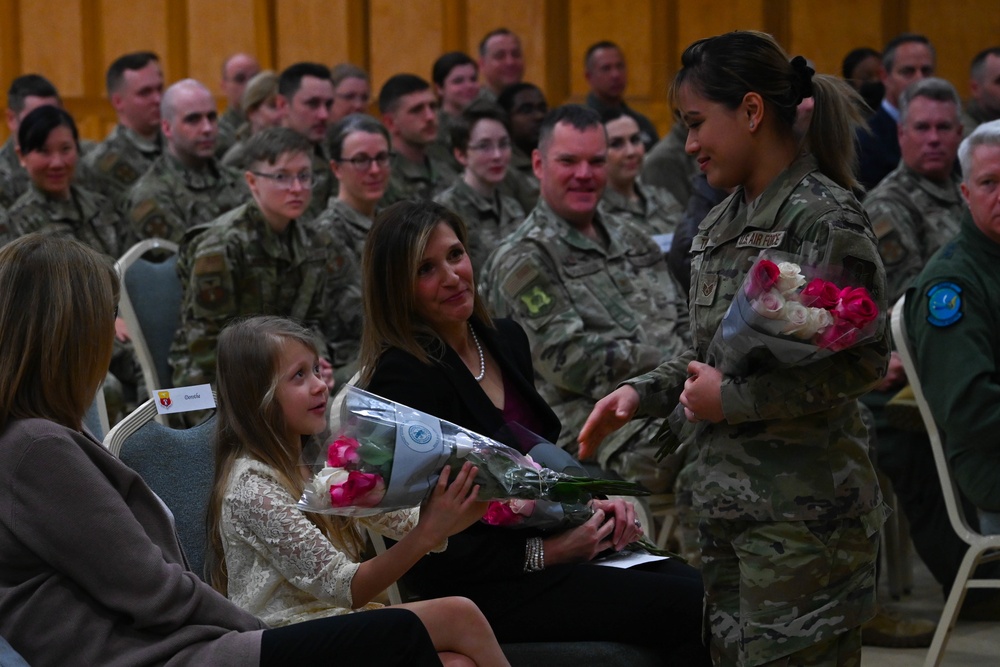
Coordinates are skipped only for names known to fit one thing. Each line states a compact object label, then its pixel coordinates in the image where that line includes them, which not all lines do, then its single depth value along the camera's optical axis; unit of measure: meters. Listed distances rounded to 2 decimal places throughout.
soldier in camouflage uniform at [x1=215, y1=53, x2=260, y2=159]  15.23
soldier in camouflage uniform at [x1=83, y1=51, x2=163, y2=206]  12.38
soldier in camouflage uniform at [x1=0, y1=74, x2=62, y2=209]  11.84
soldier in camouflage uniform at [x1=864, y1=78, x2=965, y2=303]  8.30
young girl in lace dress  3.92
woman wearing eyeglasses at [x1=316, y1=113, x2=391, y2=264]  9.23
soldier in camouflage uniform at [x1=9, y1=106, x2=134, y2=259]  9.93
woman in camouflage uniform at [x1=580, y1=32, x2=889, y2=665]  3.89
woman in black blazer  4.60
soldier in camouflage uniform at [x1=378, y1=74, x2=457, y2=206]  11.82
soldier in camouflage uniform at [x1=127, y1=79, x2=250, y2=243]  10.61
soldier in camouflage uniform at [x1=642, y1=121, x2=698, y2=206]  12.00
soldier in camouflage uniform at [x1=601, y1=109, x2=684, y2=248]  10.53
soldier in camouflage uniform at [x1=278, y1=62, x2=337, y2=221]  12.19
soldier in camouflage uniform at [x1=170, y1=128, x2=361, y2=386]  7.64
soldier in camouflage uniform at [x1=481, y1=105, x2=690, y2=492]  6.59
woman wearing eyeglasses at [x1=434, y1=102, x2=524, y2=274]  10.41
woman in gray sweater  3.25
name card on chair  4.71
